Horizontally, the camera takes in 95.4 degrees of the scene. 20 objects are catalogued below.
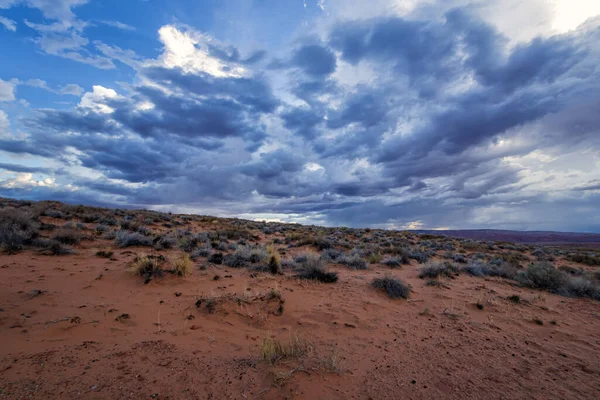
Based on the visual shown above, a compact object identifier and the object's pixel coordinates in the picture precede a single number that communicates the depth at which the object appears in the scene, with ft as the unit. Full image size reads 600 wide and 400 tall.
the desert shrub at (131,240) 38.68
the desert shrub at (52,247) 30.71
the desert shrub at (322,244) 55.98
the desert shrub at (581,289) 31.09
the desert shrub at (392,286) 27.20
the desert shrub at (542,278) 33.60
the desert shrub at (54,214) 54.70
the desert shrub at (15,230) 29.86
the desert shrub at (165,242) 39.43
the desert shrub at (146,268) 25.34
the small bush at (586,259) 61.17
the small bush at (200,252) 36.49
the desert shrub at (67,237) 35.81
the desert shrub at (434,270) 36.11
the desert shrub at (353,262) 39.93
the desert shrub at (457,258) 50.84
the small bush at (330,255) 44.37
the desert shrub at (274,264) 32.42
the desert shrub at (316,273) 30.68
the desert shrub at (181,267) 26.59
